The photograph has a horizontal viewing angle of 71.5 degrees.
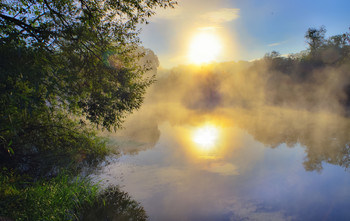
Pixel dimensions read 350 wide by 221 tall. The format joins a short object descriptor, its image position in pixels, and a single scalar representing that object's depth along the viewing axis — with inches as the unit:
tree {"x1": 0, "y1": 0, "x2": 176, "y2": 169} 202.4
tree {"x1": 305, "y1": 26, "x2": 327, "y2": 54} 1892.2
